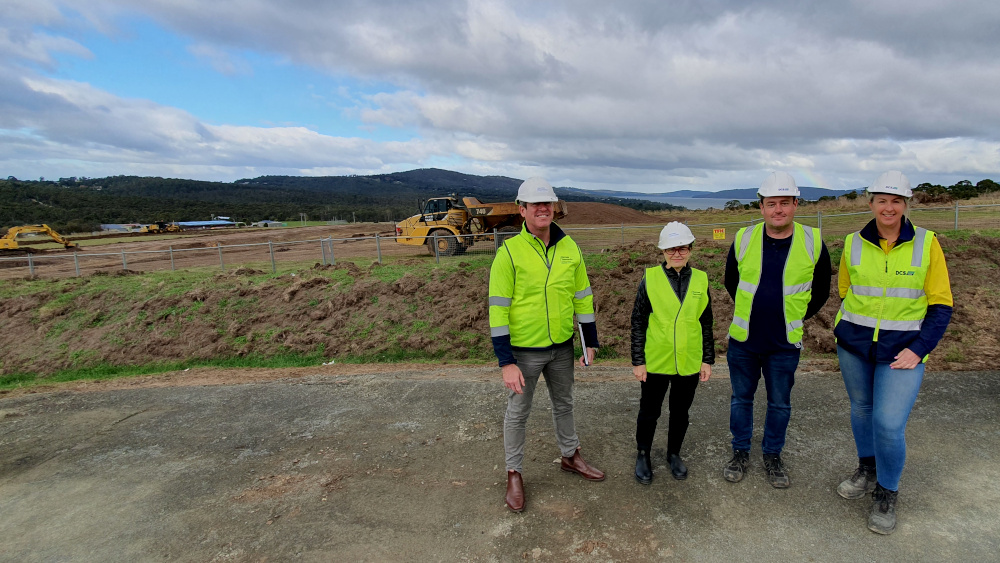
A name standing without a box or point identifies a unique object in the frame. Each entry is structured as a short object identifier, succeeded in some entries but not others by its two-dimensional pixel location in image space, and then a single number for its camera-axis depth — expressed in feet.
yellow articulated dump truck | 65.21
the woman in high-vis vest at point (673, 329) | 11.13
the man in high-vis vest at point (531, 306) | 10.72
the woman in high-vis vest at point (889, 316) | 9.52
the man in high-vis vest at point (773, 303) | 10.63
